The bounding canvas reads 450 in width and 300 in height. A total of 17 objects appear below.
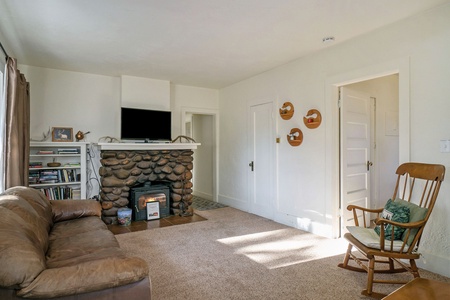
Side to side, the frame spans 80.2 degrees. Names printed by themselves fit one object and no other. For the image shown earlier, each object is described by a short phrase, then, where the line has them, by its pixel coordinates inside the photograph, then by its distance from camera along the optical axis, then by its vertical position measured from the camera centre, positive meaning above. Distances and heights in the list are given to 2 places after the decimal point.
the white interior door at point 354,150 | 3.62 -0.05
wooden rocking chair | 2.15 -0.76
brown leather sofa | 1.19 -0.61
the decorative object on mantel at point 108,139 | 4.87 +0.16
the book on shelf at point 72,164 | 4.36 -0.26
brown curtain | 2.98 +0.22
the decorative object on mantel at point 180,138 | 5.19 +0.19
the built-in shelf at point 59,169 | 4.13 -0.33
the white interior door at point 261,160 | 4.59 -0.24
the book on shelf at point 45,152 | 4.19 -0.06
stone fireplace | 4.39 -0.41
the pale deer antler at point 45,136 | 4.42 +0.20
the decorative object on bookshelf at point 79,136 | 4.57 +0.21
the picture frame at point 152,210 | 4.62 -1.08
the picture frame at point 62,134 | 4.46 +0.24
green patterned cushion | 2.21 -0.58
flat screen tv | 4.66 +0.41
